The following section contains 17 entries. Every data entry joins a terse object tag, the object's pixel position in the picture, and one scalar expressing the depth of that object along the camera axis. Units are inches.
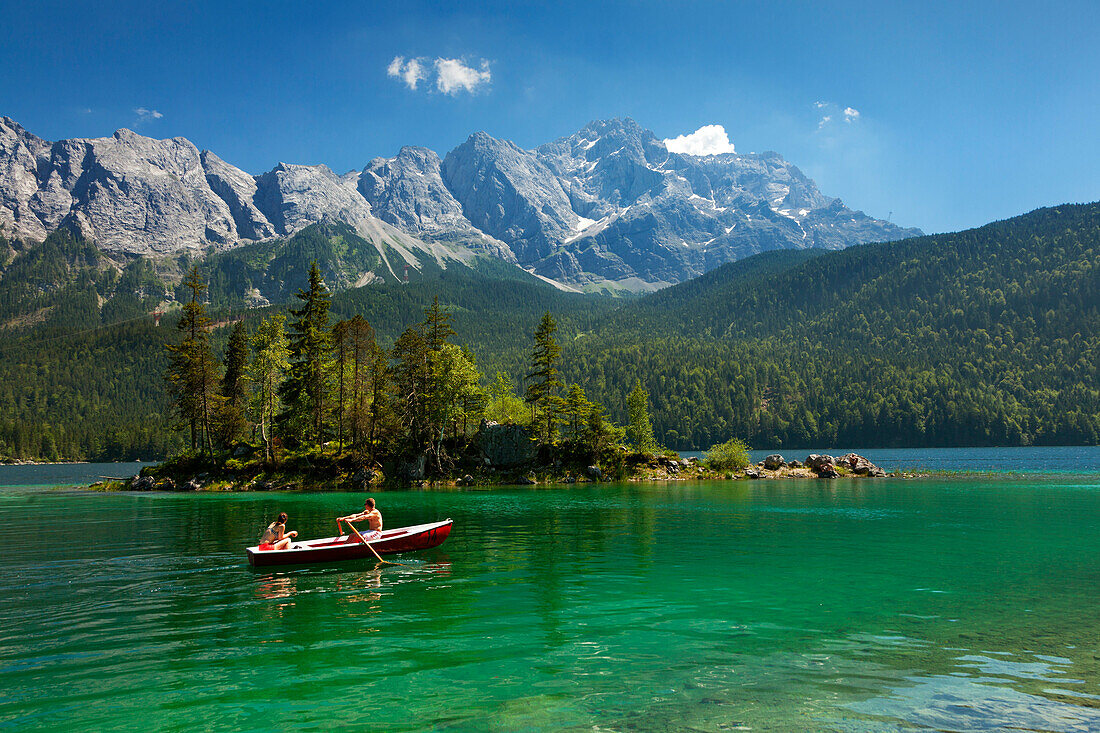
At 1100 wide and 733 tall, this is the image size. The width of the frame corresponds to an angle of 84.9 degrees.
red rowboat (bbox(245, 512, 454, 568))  941.8
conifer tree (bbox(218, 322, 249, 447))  2972.4
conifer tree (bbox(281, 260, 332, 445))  2918.3
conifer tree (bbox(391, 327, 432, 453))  2984.7
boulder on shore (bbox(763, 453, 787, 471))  3366.1
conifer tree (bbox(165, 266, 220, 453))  2819.9
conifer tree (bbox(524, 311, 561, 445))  3117.6
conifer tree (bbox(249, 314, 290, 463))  2923.2
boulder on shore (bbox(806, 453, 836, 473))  3303.9
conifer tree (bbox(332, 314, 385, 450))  2884.8
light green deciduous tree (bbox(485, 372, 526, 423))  3545.8
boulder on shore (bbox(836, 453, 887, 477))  3289.9
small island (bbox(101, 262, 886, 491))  2871.6
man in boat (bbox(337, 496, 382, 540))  1045.2
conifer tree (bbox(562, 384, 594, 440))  3120.1
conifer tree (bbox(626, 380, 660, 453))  3730.3
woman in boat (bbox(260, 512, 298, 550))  946.7
